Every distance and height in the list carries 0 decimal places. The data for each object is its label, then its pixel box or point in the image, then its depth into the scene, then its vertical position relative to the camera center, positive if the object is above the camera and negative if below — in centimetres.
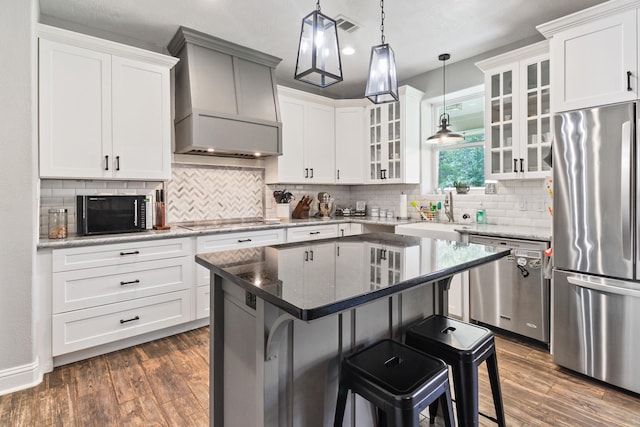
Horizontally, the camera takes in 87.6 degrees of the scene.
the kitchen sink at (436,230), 312 -18
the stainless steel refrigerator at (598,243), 205 -21
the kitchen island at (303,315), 106 -43
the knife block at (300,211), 444 +3
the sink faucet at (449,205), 388 +8
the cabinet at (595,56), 210 +104
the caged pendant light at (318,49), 162 +82
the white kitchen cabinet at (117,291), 243 -60
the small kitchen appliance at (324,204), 460 +13
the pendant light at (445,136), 324 +74
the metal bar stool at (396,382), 109 -59
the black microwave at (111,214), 266 +1
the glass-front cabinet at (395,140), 410 +92
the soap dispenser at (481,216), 357 -5
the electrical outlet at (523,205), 329 +6
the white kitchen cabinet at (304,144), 403 +88
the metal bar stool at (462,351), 139 -61
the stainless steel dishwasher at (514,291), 266 -68
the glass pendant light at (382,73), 184 +77
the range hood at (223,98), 314 +117
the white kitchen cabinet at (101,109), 253 +88
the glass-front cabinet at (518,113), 294 +91
